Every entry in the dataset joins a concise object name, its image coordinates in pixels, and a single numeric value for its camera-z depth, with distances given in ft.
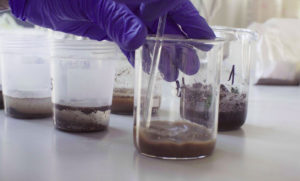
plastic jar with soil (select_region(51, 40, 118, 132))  2.77
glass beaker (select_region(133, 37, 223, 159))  2.20
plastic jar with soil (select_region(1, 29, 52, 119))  3.19
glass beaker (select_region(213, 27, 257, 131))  2.94
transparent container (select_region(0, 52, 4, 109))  3.79
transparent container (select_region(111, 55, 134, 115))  3.67
